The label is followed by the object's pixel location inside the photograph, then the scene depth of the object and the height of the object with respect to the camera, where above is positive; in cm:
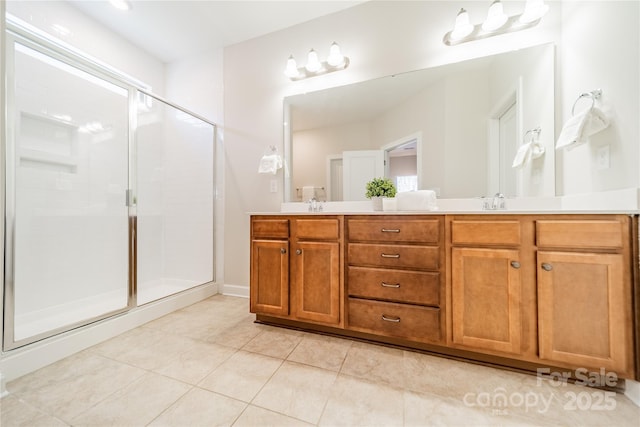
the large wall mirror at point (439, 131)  159 +66
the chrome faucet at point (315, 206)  210 +8
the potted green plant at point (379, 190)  177 +18
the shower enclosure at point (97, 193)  175 +20
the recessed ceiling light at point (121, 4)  200 +187
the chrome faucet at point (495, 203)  159 +8
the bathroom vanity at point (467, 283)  105 -39
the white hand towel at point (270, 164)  223 +50
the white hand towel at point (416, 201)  154 +9
